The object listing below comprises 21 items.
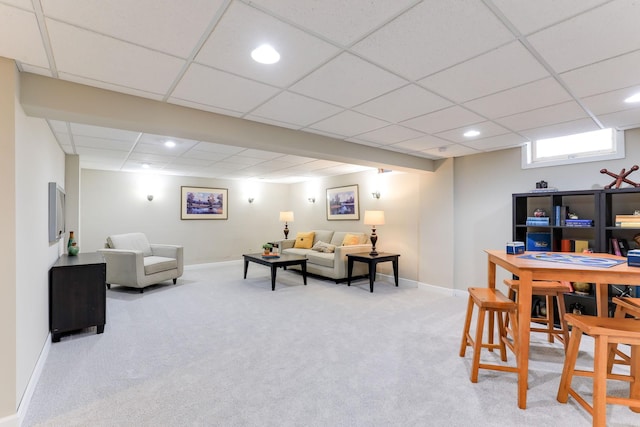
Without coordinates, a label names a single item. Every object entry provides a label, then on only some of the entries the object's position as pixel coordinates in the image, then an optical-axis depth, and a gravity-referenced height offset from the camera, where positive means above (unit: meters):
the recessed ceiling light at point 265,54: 1.77 +0.96
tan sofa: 5.61 -0.78
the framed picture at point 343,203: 6.70 +0.28
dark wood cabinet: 3.08 -0.83
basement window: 3.47 +0.82
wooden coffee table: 5.18 -0.80
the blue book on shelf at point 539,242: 3.78 -0.32
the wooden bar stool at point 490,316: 2.29 -0.81
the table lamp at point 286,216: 7.59 +0.00
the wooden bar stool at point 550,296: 2.71 -0.76
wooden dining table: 1.94 -0.40
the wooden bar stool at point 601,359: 1.75 -0.90
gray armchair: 4.81 -0.76
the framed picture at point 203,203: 7.18 +0.32
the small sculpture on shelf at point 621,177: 3.20 +0.40
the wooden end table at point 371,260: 5.09 -0.76
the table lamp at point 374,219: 5.61 -0.06
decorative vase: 3.88 -0.40
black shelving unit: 3.25 -0.06
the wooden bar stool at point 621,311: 2.21 -0.73
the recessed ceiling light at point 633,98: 2.42 +0.94
